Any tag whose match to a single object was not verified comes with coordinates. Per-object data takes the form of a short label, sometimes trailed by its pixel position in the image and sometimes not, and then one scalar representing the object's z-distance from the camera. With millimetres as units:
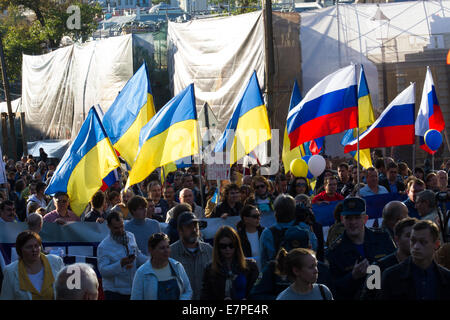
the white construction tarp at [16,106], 43894
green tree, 48875
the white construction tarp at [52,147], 34906
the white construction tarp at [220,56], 24031
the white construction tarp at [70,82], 30812
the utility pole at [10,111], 32781
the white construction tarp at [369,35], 23734
